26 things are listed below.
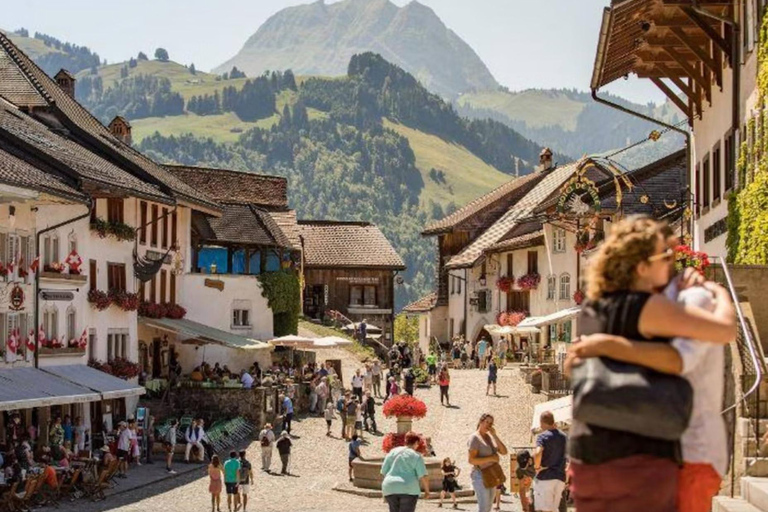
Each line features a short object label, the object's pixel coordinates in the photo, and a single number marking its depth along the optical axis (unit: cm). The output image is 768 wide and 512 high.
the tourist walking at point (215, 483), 3453
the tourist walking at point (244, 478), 3522
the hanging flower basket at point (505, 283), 8177
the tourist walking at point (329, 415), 5214
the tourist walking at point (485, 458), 1994
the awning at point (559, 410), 3175
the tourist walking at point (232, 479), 3503
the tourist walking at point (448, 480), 3484
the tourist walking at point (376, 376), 6134
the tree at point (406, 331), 18450
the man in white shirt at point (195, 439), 4638
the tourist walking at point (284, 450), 4331
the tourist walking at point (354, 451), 4057
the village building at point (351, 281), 9631
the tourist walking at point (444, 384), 5644
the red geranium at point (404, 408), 3738
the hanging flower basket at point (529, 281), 7700
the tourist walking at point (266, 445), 4331
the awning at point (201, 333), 5678
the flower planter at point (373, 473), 3762
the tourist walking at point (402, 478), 1894
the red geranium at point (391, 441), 2902
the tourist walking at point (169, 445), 4394
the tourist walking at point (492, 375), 5688
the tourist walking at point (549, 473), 1788
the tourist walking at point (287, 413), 5097
